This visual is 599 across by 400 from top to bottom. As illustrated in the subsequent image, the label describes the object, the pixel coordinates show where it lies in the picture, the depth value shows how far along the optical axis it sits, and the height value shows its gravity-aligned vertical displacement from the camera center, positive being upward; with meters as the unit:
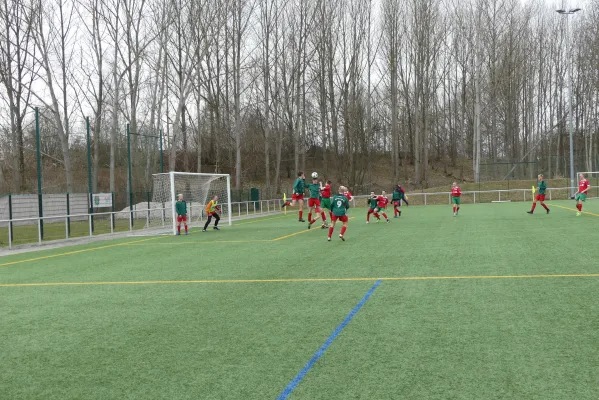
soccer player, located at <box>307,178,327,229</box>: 18.94 -0.62
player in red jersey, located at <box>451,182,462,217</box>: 24.12 -0.87
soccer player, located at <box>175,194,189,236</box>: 19.83 -0.98
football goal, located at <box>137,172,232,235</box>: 22.62 -0.71
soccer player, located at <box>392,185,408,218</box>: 25.56 -0.87
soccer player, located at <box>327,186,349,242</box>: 14.14 -0.73
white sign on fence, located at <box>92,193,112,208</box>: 21.80 -0.58
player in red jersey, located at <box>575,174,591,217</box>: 20.96 -0.65
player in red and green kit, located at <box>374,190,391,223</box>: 21.86 -1.01
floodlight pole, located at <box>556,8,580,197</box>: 34.69 +2.51
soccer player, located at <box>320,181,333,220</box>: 18.97 -0.51
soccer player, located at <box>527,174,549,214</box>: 21.94 -0.62
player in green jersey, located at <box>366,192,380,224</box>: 21.38 -0.93
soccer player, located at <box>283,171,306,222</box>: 19.39 -0.29
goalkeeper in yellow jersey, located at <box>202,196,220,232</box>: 20.83 -1.10
